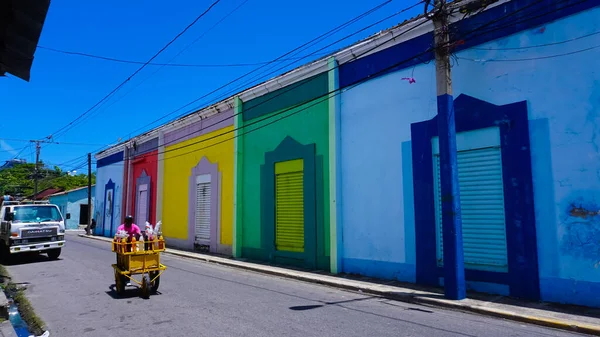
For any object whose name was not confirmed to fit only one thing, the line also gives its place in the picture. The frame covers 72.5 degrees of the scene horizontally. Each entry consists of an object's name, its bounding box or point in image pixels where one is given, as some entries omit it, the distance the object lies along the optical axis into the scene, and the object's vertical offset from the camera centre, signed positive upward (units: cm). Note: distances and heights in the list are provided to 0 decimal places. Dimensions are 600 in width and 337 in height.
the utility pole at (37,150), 4019 +609
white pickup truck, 1405 -62
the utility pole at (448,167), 806 +85
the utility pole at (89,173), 3244 +305
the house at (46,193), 4546 +221
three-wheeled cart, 827 -106
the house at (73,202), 4203 +98
